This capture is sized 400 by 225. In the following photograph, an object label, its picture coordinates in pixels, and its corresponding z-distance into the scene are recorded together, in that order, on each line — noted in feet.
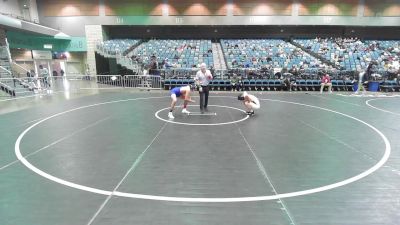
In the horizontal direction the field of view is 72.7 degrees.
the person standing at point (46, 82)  67.70
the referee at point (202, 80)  37.28
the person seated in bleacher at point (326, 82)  63.21
